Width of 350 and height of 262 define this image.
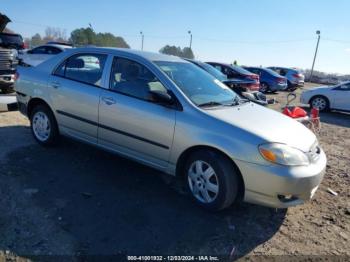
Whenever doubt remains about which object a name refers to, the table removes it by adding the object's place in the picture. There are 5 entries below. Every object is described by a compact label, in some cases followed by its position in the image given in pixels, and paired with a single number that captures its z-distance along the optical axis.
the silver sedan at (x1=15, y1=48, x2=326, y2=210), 3.50
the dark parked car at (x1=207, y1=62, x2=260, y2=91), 16.16
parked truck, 8.55
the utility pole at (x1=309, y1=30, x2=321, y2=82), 44.89
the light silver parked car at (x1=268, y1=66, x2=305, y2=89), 22.67
